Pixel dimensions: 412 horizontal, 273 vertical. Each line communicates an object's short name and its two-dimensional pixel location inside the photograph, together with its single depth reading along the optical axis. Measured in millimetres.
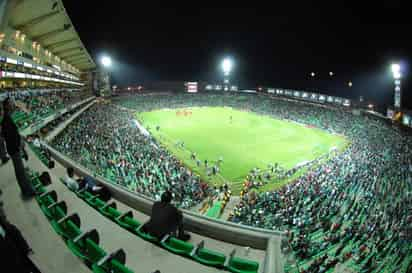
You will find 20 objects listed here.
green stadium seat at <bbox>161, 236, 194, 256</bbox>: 3746
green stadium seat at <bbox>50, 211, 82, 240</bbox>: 3764
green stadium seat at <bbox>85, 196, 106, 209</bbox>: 5366
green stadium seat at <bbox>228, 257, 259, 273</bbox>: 3344
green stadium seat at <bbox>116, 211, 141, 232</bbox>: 4404
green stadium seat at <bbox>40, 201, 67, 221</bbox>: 4328
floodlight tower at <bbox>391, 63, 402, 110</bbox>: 38812
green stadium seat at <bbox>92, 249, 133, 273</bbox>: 2916
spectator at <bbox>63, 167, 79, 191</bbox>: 6100
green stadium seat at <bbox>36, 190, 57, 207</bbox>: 4838
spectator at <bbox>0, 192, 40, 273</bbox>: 2619
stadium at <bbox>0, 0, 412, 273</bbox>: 3799
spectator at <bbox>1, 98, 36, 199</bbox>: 4270
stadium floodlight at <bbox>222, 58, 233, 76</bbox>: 84375
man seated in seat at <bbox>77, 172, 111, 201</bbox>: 6133
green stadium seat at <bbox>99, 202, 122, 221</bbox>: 4836
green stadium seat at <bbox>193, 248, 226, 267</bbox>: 3459
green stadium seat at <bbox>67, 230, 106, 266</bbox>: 3244
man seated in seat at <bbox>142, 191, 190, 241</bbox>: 3957
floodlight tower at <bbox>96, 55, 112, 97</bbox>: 62500
